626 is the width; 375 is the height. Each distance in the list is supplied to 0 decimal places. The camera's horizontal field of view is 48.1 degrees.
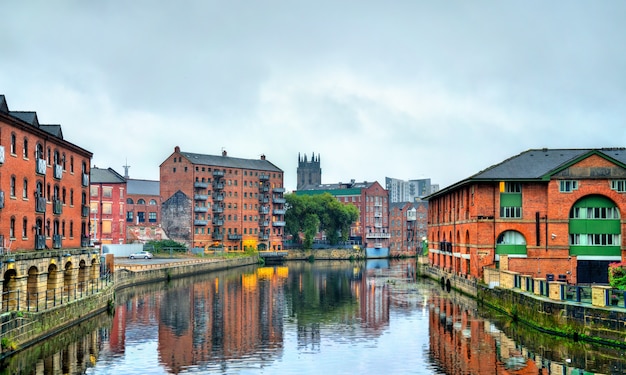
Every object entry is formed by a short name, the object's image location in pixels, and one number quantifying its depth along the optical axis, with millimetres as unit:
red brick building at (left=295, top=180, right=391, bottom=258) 168375
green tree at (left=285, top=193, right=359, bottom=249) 151250
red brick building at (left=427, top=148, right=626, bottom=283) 56719
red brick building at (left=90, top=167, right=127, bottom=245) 110688
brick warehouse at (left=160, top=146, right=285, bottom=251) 128500
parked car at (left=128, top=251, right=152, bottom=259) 101675
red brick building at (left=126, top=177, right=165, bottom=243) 124812
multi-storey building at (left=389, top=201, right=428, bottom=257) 174250
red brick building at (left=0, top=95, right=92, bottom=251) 38844
